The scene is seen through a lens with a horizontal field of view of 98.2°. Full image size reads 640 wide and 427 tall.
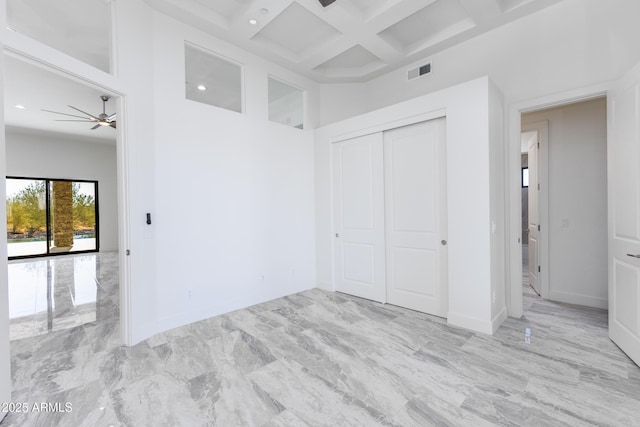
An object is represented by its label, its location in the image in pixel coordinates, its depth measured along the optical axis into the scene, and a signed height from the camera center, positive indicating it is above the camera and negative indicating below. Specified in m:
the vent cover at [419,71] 4.07 +2.08
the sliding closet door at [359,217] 3.90 -0.10
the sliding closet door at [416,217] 3.31 -0.09
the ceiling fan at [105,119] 4.95 +1.77
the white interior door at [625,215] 2.28 -0.08
